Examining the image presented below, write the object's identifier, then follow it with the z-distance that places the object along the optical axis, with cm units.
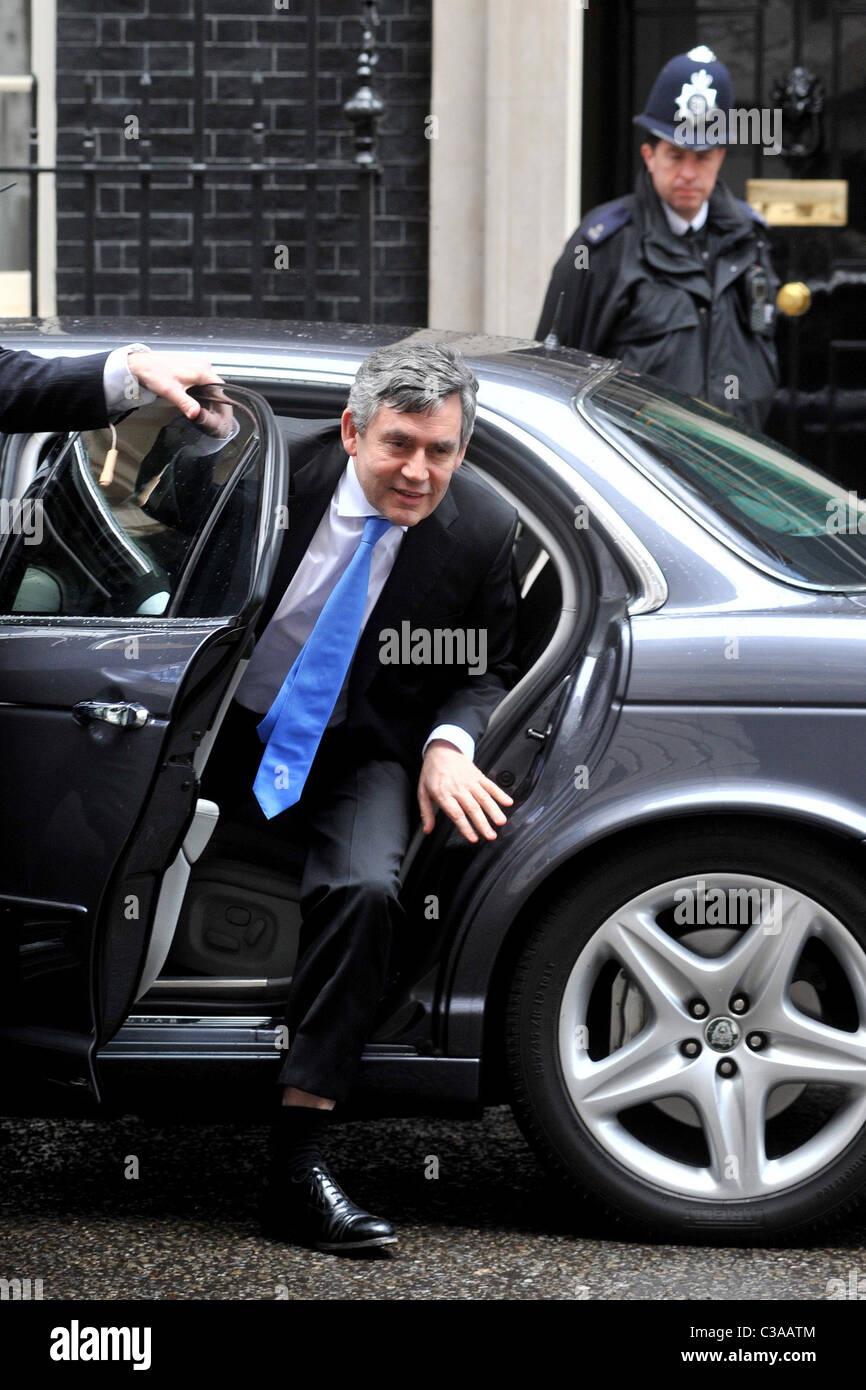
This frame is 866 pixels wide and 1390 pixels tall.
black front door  762
